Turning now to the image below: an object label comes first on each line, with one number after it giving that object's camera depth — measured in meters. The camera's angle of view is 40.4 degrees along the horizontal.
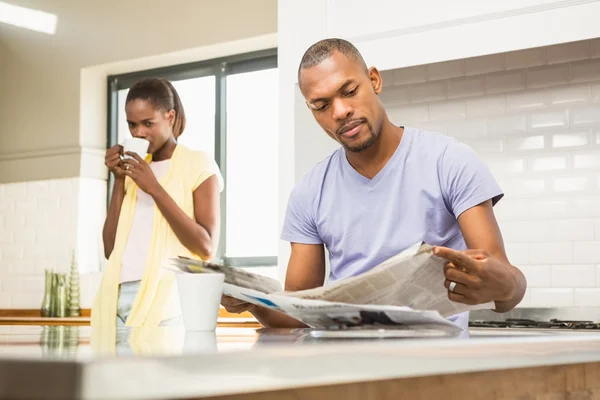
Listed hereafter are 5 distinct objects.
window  4.64
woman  2.68
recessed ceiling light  4.36
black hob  2.38
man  1.61
